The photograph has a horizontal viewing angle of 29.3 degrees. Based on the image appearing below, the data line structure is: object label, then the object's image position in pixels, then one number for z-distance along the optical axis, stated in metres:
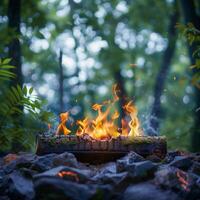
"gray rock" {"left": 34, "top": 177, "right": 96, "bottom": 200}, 3.79
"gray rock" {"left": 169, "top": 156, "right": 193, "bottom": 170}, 4.87
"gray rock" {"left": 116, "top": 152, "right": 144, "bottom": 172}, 4.56
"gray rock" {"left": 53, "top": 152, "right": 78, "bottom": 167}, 4.90
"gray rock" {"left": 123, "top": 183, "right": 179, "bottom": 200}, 3.99
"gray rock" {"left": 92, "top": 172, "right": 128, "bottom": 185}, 4.22
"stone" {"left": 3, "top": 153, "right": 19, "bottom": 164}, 5.84
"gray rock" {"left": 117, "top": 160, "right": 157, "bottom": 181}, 4.34
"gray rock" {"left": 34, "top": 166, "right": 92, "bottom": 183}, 4.04
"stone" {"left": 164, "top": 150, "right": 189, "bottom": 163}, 5.28
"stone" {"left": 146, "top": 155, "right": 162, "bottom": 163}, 5.45
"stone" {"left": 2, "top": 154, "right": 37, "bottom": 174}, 5.06
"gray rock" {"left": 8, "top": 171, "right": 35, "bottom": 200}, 4.29
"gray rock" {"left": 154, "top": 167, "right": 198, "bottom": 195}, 4.14
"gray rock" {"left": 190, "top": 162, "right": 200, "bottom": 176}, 4.77
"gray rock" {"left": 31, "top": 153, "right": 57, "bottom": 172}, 4.80
